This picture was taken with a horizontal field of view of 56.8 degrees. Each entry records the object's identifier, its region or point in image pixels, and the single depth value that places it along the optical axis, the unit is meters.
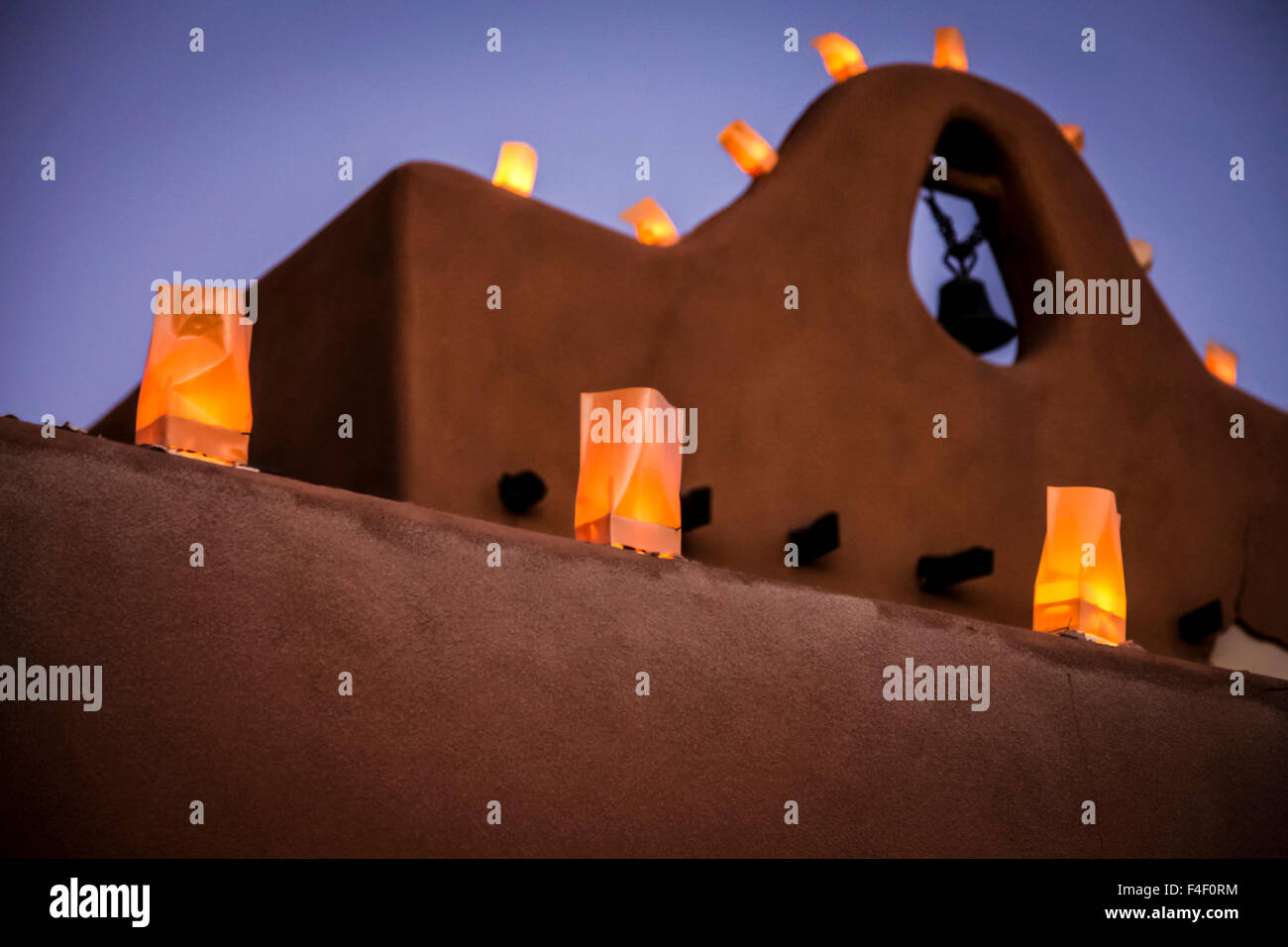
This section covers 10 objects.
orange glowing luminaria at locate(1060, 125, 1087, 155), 6.83
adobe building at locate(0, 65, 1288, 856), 1.79
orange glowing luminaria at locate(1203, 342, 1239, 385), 6.73
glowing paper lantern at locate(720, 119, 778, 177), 5.44
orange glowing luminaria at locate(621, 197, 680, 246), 5.21
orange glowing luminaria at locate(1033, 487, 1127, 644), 3.22
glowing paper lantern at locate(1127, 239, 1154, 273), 6.91
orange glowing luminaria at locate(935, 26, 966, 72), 6.31
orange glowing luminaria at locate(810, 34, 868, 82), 5.96
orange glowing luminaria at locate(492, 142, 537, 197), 4.80
